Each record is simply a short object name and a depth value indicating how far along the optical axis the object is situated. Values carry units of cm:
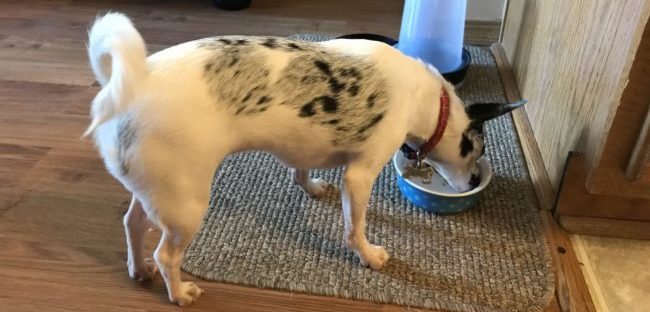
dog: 98
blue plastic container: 209
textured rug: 134
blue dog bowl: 151
